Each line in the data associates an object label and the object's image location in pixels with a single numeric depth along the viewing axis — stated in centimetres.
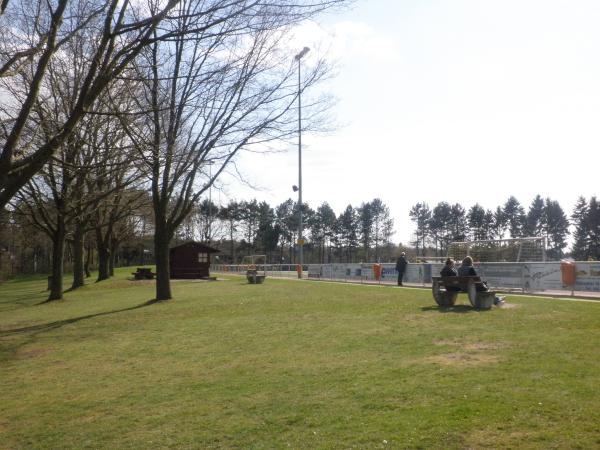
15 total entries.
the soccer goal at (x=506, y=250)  2569
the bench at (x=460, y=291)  1356
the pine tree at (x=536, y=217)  8394
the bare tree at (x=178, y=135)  1080
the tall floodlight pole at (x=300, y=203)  4038
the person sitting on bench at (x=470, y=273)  1380
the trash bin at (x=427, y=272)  2661
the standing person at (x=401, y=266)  2622
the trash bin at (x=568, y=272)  1898
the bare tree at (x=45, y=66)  757
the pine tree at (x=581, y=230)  7162
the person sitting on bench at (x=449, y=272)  1466
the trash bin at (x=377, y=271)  3102
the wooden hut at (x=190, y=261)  4644
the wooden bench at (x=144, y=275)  4388
